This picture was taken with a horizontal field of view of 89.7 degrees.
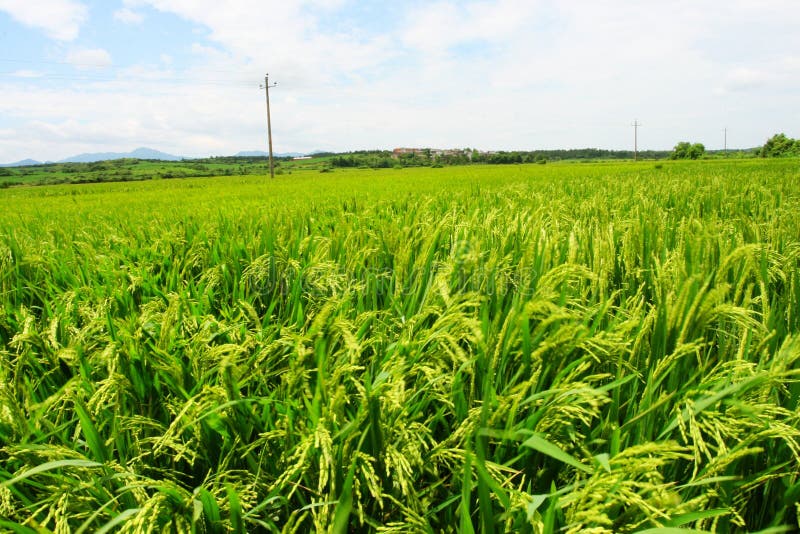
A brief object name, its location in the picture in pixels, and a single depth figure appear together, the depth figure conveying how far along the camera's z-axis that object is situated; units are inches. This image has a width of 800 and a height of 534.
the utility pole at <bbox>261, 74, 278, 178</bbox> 1474.3
